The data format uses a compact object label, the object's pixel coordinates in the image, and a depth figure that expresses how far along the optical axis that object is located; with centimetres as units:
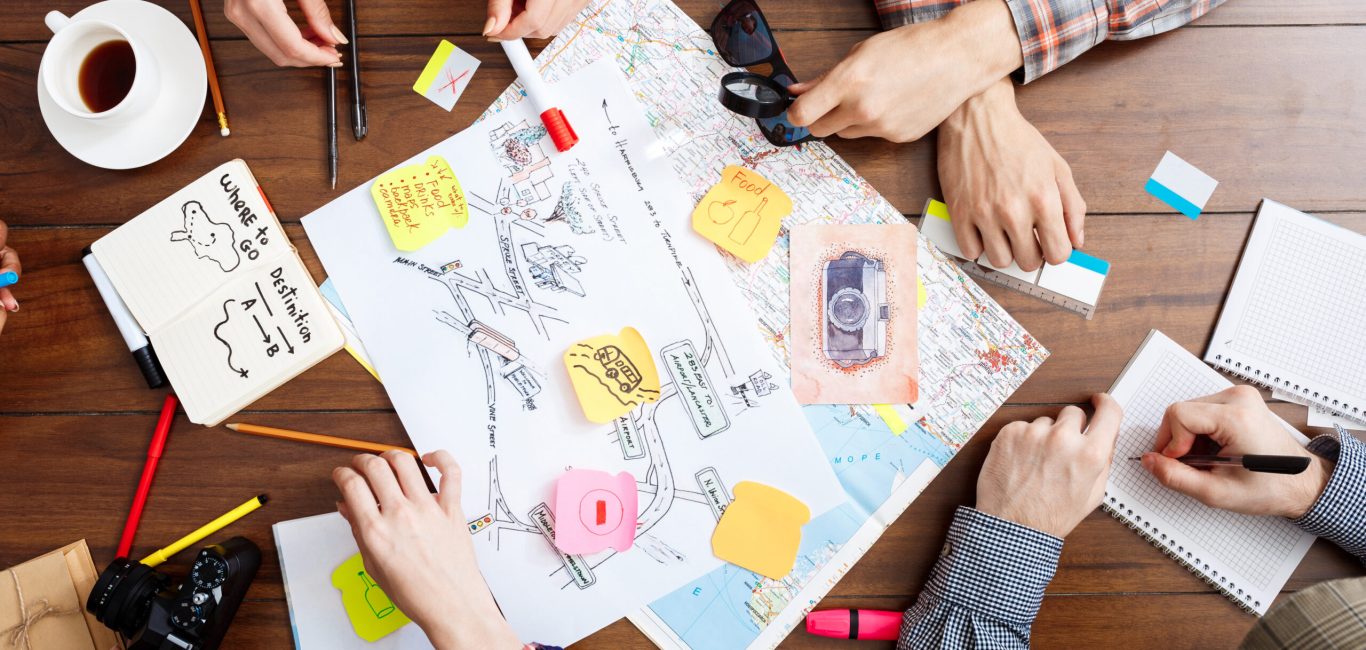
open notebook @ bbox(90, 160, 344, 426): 89
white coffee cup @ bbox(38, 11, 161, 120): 81
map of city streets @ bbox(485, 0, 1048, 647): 88
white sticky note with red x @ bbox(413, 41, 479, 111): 92
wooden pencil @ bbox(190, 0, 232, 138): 91
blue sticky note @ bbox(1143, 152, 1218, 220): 91
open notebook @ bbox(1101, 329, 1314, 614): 88
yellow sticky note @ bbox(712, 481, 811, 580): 88
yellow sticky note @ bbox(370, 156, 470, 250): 90
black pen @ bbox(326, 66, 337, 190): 91
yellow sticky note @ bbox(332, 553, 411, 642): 88
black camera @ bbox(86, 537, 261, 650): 82
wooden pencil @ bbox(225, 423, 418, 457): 89
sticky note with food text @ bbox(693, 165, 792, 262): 89
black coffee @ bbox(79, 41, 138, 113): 85
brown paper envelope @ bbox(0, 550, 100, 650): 85
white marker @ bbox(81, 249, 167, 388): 89
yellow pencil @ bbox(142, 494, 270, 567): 89
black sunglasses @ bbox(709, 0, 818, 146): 89
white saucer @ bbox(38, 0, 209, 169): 87
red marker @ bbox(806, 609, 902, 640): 87
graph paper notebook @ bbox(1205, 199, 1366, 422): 89
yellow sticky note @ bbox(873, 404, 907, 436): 89
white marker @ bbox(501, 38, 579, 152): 89
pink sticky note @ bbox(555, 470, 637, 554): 88
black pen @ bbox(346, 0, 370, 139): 91
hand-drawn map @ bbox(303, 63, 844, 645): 88
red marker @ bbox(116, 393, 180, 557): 89
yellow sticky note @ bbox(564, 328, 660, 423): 88
